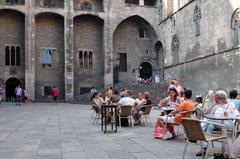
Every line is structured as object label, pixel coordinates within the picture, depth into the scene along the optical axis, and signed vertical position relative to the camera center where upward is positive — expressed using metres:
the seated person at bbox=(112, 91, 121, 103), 11.04 -0.40
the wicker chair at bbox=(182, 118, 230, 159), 4.13 -0.76
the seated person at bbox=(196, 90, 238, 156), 4.96 -0.45
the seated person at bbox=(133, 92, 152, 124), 8.80 -0.64
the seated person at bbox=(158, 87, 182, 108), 6.71 -0.29
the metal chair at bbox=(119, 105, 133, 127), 8.30 -0.76
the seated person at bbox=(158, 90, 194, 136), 5.92 -0.50
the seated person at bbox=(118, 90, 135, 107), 8.63 -0.42
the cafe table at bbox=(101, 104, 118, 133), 7.31 -0.79
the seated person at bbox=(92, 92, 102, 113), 9.28 -0.52
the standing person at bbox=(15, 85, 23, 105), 19.97 -0.19
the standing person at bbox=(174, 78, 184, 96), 9.03 +0.10
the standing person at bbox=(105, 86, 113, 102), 11.30 -0.29
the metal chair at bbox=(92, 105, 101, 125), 9.35 -0.77
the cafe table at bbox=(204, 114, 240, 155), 4.65 -0.57
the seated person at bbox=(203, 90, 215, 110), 7.12 -0.36
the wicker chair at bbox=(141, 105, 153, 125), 8.68 -0.74
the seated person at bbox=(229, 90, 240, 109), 6.30 -0.28
